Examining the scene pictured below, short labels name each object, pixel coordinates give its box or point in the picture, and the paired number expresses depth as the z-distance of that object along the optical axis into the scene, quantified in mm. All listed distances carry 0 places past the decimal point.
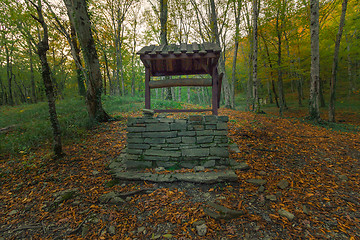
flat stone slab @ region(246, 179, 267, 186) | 3137
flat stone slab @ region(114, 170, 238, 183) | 3219
